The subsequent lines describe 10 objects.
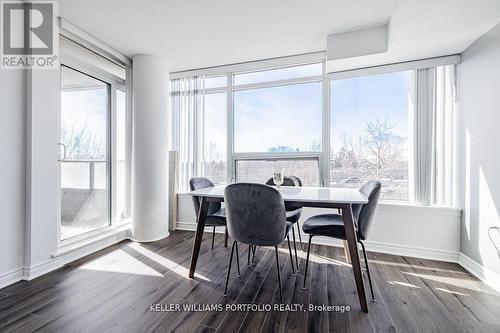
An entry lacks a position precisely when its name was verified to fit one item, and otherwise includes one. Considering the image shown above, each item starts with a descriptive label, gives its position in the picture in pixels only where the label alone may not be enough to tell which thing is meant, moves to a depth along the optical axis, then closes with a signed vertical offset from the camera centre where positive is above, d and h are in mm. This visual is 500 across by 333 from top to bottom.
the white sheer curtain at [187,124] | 3797 +705
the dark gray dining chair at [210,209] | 2463 -501
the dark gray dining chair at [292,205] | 2367 -324
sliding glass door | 2717 +163
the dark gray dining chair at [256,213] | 1673 -354
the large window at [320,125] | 2773 +597
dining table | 1710 -285
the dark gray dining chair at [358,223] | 1878 -506
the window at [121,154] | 3453 +181
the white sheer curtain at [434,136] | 2670 +376
